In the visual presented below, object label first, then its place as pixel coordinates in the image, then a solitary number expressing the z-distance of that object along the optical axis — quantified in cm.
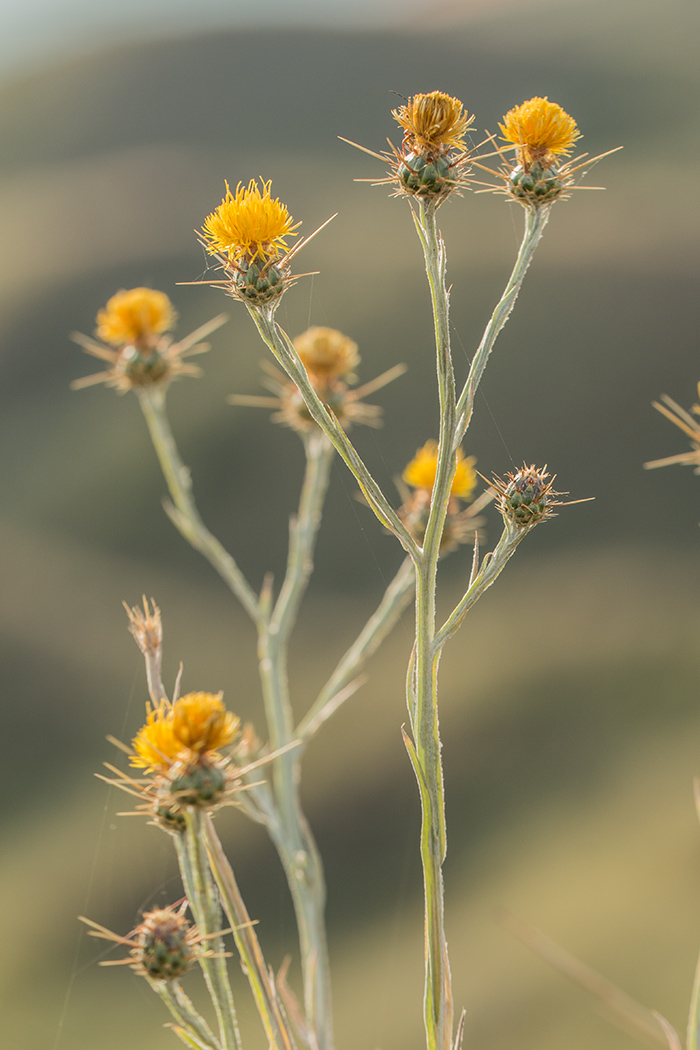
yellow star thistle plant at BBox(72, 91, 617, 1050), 105
